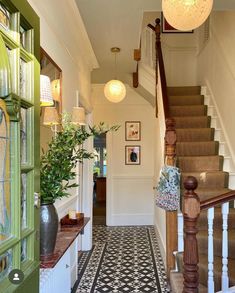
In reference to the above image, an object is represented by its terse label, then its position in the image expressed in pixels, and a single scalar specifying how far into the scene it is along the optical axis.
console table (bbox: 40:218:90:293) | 1.36
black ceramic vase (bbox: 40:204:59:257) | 1.44
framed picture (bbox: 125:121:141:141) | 5.38
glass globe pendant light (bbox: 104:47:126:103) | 4.02
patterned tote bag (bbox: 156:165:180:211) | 2.50
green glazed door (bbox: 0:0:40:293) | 0.86
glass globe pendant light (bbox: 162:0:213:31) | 1.91
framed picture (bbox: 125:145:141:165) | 5.37
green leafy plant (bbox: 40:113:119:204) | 1.49
